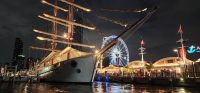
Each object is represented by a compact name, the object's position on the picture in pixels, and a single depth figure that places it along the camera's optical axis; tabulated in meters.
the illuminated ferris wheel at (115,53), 58.88
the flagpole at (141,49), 58.10
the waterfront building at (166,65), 44.24
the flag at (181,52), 38.69
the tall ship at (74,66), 34.07
